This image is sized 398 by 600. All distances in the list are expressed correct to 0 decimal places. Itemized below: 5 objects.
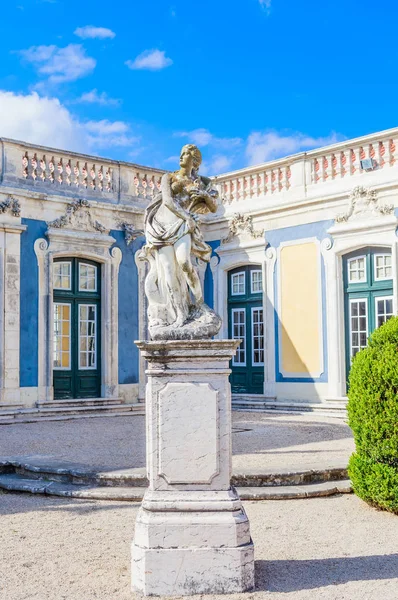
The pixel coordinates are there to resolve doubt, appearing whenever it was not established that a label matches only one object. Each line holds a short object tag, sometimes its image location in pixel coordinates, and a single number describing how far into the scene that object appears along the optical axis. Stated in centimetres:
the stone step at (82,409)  1128
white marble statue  415
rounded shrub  486
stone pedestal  351
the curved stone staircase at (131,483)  565
